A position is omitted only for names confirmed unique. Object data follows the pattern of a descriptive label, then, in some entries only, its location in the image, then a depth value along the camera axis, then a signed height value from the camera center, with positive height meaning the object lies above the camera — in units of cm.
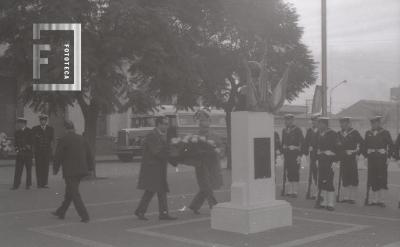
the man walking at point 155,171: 1071 -64
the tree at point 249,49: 2145 +347
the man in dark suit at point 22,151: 1625 -42
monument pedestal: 962 -82
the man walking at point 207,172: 1139 -69
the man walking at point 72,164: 1056 -50
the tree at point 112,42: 1553 +258
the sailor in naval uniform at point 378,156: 1322 -45
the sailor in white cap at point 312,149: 1377 -32
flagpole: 1852 +253
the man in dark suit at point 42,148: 1662 -34
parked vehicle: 3278 +48
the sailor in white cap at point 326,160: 1239 -51
